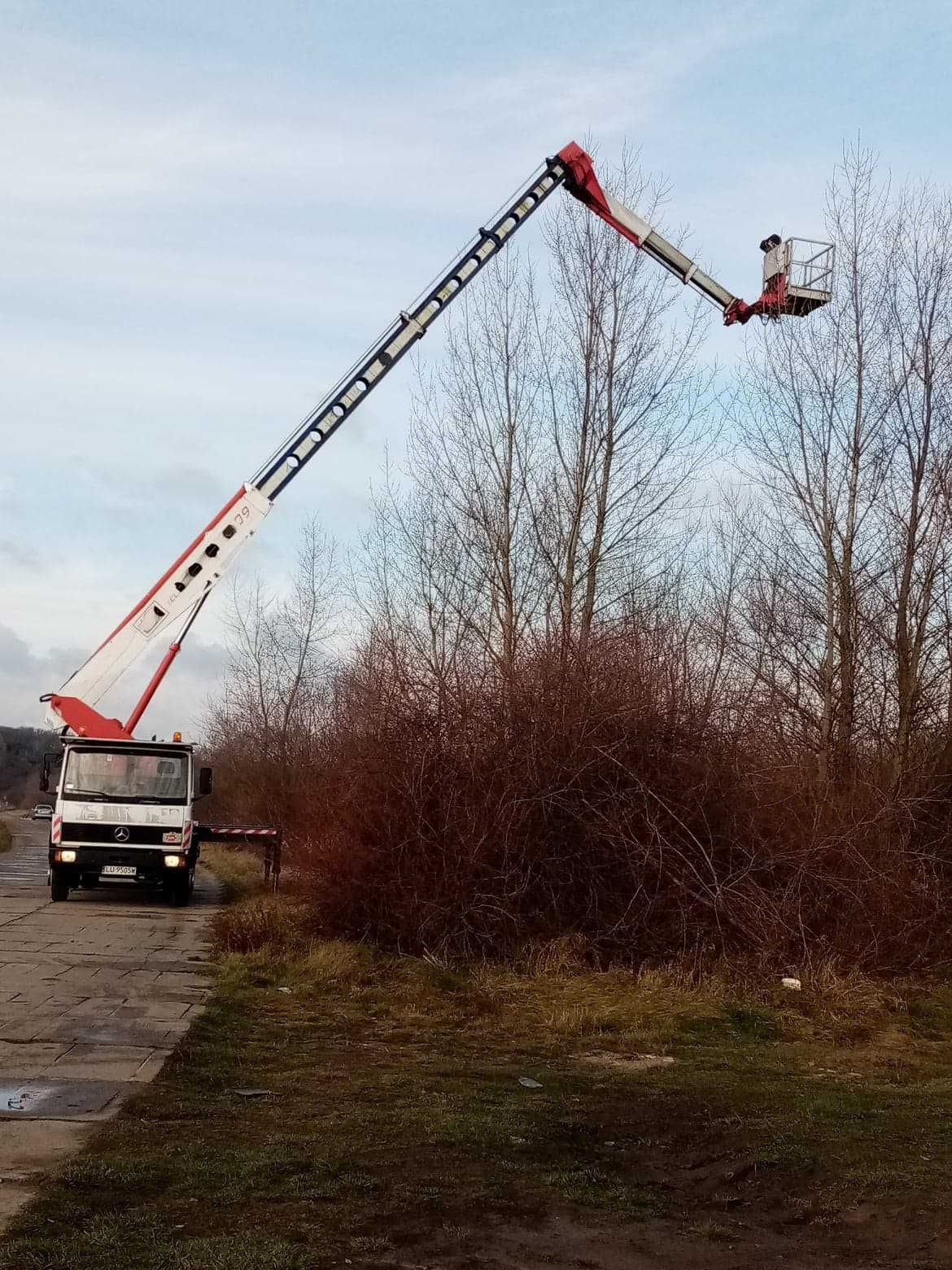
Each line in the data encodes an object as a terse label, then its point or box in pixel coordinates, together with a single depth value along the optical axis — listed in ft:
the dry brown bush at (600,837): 41.81
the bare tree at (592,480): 61.41
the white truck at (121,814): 59.93
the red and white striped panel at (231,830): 66.80
